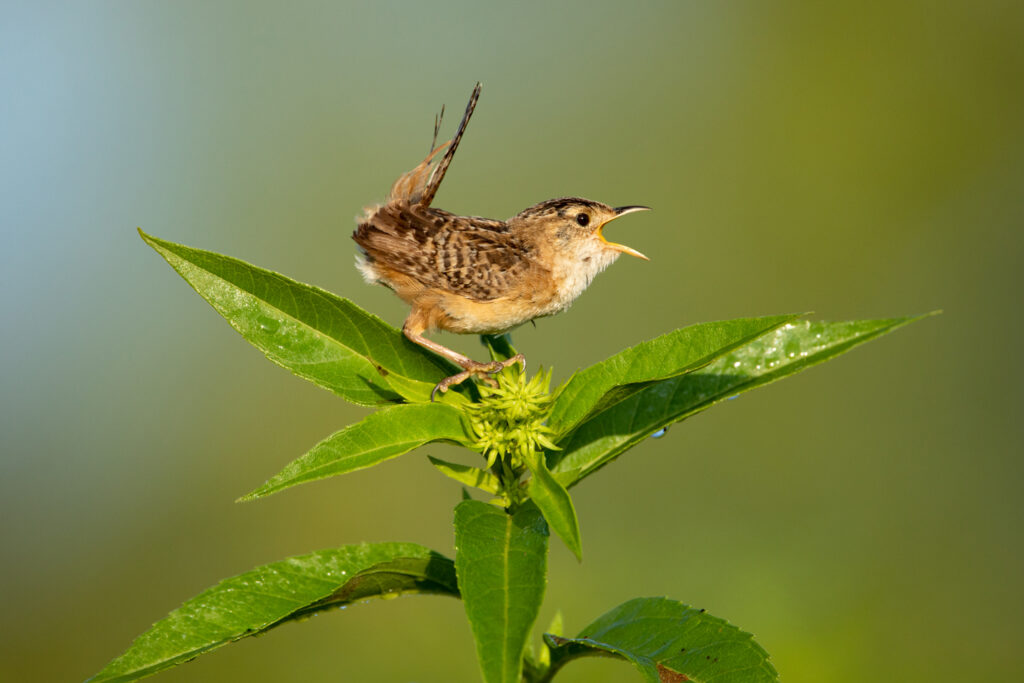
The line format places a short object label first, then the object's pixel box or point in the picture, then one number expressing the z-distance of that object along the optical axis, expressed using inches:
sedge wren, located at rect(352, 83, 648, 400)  267.1
